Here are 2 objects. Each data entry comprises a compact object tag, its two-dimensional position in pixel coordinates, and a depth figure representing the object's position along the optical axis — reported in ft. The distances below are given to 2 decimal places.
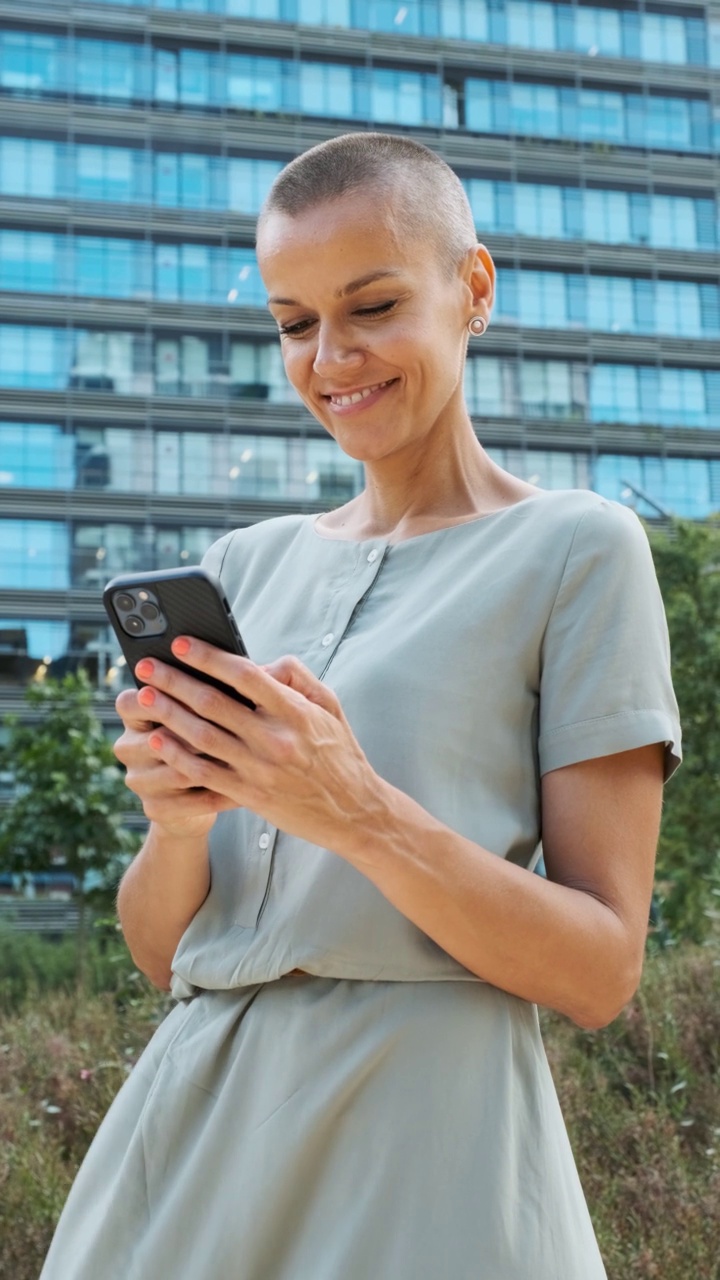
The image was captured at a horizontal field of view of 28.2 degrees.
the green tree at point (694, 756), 28.78
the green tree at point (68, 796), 31.19
